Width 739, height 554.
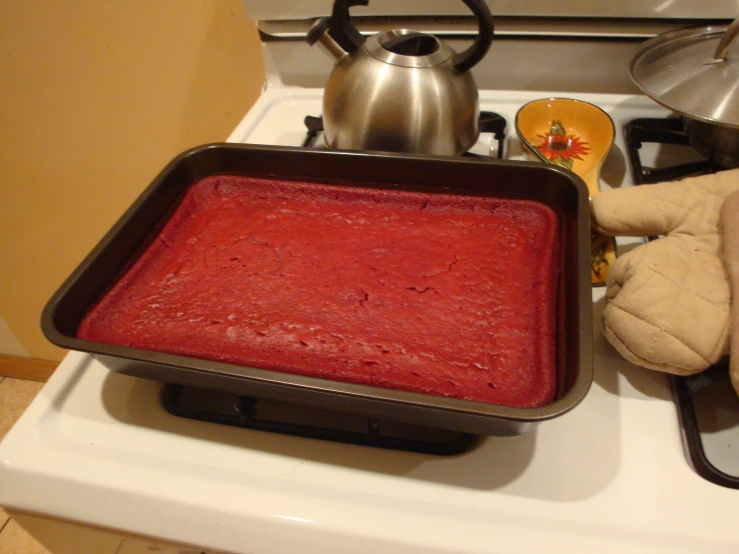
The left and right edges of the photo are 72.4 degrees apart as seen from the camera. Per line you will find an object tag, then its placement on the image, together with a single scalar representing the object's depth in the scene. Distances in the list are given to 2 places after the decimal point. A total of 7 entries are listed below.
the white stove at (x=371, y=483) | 0.46
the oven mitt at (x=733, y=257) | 0.45
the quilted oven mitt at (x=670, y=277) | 0.48
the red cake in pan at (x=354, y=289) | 0.52
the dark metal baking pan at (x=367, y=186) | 0.44
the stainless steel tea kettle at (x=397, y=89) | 0.71
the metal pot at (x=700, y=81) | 0.69
